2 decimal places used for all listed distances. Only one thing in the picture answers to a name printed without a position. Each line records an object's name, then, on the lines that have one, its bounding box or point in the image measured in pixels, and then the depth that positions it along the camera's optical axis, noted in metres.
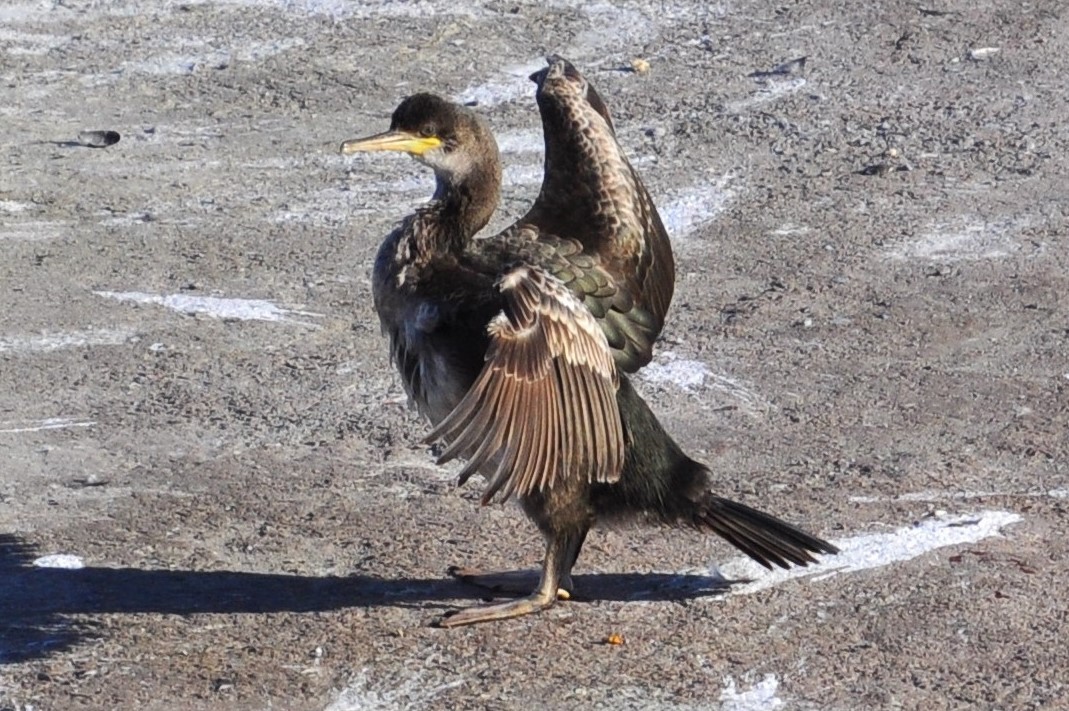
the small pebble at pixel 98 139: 17.86
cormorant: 9.73
